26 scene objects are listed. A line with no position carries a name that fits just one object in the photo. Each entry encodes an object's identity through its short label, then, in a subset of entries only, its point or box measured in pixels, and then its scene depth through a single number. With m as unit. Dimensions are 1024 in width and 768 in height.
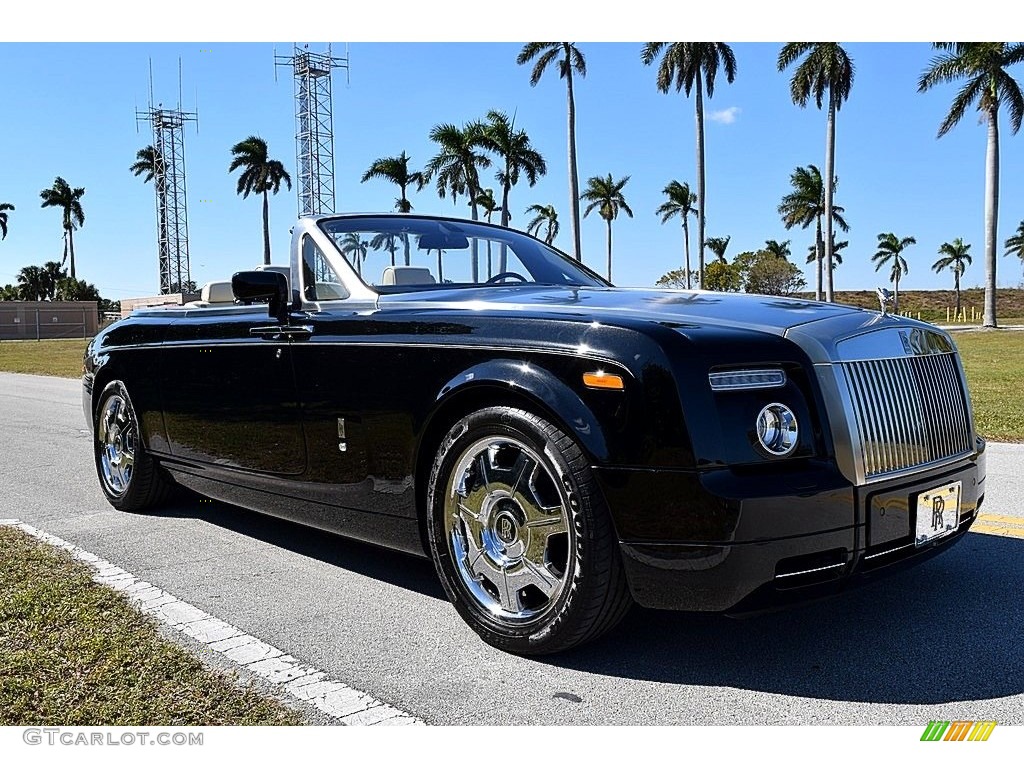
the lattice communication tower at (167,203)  64.50
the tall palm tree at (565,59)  39.94
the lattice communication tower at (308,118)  49.31
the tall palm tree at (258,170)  68.75
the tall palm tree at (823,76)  43.69
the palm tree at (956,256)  94.38
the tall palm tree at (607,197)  71.88
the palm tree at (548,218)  76.94
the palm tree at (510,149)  46.91
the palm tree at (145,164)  80.25
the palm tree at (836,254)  80.37
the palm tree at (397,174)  55.44
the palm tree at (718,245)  83.44
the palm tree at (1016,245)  90.28
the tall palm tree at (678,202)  66.56
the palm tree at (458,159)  47.44
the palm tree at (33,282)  99.44
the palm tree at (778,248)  83.12
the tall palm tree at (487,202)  53.92
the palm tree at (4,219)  88.88
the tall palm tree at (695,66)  43.25
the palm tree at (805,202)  59.94
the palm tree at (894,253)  85.06
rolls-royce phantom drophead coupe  2.90
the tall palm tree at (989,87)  39.75
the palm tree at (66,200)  93.81
